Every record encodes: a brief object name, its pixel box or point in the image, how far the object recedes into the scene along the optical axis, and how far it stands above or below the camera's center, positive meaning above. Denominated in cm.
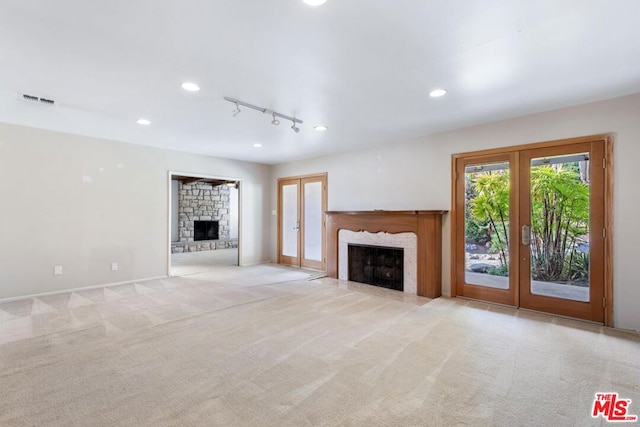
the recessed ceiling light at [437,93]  312 +129
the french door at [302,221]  671 -11
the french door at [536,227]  347 -14
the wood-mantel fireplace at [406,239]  456 -38
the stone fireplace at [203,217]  1080 -3
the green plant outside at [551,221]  358 -6
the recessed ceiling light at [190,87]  298 +129
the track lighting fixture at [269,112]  339 +127
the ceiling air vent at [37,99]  327 +128
